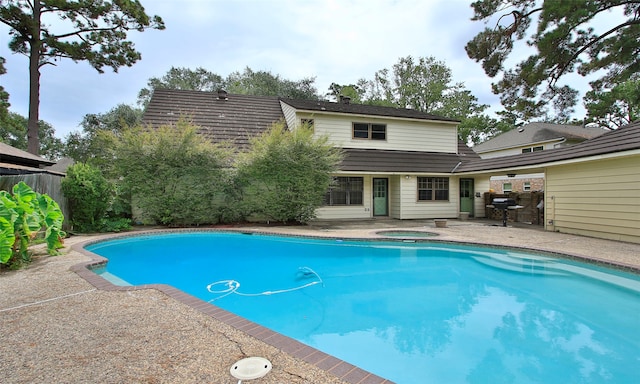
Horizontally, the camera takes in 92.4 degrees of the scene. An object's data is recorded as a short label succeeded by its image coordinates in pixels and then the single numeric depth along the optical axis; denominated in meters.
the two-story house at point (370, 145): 14.59
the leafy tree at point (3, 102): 14.74
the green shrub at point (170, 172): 11.32
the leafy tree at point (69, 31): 14.15
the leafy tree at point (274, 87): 25.56
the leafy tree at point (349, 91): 31.22
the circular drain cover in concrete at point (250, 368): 2.24
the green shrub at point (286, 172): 11.98
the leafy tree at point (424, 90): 30.53
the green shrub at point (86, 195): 9.80
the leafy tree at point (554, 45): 13.43
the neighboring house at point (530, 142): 22.06
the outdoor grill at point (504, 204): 12.47
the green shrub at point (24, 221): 5.02
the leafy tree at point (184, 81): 26.65
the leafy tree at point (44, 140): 34.25
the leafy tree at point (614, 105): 21.19
